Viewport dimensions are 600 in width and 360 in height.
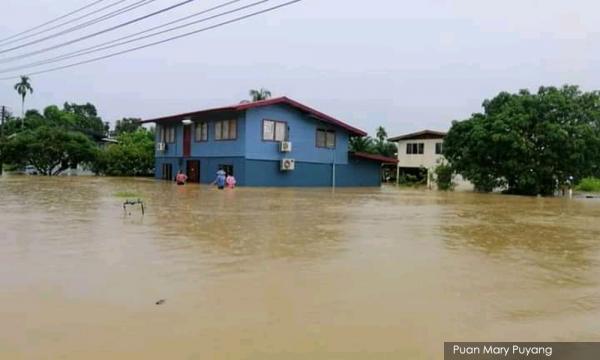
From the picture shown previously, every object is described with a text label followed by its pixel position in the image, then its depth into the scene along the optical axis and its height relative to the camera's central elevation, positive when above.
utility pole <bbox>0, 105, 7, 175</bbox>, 50.89 +4.74
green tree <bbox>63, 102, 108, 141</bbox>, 60.12 +6.69
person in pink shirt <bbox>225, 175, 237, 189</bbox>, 27.14 -0.57
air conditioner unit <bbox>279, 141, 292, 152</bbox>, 31.34 +1.52
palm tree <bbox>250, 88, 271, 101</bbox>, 47.40 +6.84
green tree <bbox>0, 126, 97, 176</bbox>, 41.28 +1.32
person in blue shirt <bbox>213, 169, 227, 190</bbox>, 26.45 -0.47
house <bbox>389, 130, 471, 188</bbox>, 42.22 +1.90
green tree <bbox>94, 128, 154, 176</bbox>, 42.91 +0.67
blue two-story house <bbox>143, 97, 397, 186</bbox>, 30.67 +1.49
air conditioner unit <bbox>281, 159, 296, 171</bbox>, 31.56 +0.47
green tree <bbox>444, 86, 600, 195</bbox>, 27.59 +1.86
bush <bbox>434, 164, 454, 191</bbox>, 34.27 -0.09
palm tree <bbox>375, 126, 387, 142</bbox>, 54.03 +4.14
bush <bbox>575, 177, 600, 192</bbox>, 37.25 -0.42
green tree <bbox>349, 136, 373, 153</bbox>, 42.09 +2.51
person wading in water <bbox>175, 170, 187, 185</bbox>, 29.49 -0.52
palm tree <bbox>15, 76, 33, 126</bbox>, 64.19 +9.49
